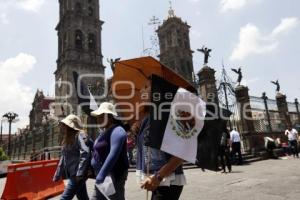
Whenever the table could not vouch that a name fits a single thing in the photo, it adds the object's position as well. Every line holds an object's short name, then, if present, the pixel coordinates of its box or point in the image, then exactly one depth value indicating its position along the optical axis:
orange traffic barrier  6.91
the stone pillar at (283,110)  20.10
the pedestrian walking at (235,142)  13.20
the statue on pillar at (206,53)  17.22
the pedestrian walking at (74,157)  4.49
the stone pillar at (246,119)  16.44
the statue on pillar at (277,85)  22.32
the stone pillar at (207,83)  16.31
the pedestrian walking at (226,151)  10.94
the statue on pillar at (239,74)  18.02
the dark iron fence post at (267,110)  17.91
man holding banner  2.56
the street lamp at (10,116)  36.56
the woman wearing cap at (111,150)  3.18
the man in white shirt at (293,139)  15.64
